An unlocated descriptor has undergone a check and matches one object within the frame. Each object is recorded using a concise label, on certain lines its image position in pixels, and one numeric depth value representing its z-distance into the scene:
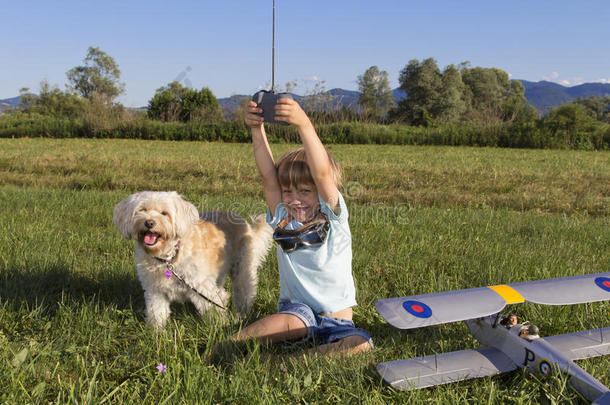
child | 3.08
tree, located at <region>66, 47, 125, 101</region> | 81.19
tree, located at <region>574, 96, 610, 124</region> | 74.47
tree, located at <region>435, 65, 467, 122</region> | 51.28
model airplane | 2.43
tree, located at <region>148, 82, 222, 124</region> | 31.80
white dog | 3.49
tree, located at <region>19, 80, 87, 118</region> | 53.88
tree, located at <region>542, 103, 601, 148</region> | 25.51
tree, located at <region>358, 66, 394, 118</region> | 61.34
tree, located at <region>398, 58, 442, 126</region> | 52.74
